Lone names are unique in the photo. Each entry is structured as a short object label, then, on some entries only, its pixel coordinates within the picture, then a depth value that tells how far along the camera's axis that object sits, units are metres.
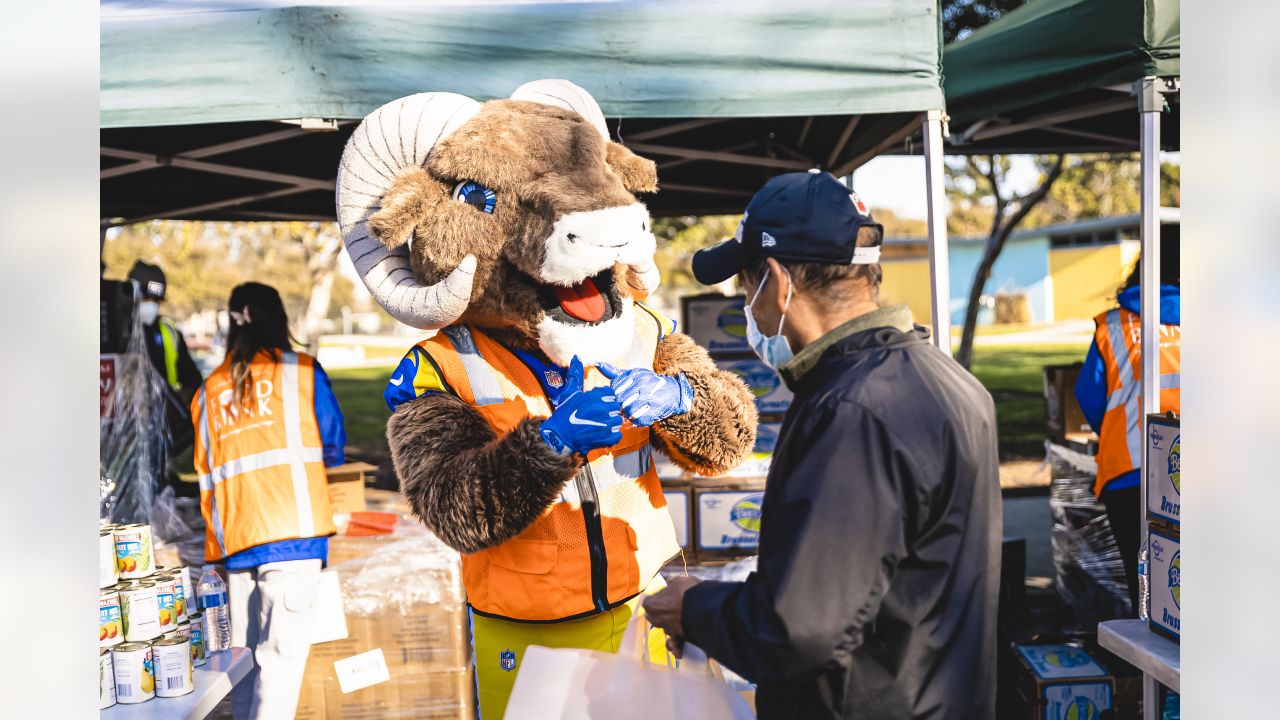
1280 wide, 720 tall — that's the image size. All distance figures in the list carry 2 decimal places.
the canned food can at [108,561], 2.62
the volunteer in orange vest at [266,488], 4.02
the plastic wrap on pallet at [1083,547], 5.34
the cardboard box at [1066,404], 5.94
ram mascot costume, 2.26
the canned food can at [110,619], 2.54
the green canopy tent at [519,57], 2.98
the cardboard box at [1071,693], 4.00
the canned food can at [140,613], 2.58
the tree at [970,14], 9.44
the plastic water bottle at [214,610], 3.05
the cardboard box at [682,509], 5.00
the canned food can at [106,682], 2.46
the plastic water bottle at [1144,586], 3.00
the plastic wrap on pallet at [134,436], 5.53
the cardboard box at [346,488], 5.29
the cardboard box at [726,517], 5.00
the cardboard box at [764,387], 5.29
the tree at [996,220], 10.48
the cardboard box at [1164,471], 2.79
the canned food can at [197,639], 2.81
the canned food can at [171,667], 2.55
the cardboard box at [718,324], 5.35
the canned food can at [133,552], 2.73
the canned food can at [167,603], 2.64
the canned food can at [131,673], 2.50
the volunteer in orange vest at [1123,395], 4.22
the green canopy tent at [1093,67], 3.18
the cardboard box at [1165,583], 2.74
